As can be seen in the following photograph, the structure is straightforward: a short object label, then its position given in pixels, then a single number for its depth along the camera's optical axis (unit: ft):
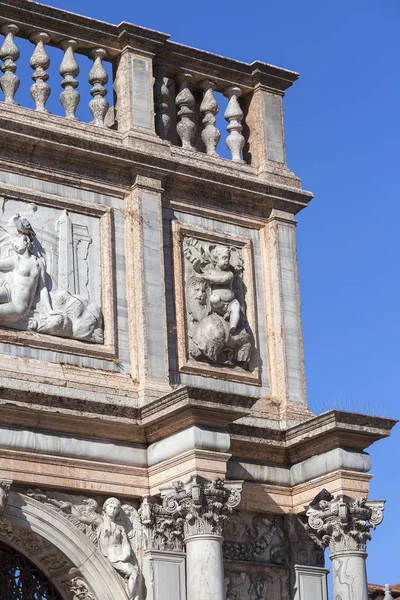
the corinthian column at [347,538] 64.28
